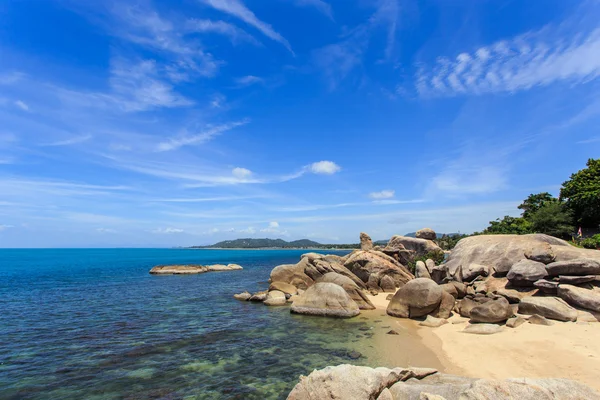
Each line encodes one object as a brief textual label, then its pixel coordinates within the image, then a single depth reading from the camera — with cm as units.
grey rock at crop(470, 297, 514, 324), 1798
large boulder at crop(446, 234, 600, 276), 2253
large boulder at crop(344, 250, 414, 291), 3438
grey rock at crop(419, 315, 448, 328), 1936
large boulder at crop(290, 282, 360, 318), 2316
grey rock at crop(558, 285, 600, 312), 1711
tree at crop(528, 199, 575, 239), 4238
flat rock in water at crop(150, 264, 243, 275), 6255
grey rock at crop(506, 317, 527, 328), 1692
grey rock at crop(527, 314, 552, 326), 1662
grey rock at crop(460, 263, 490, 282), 2495
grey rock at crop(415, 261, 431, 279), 3169
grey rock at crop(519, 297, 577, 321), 1681
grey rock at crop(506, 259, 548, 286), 2091
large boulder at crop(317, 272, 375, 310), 2572
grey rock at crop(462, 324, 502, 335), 1658
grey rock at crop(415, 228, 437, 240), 4838
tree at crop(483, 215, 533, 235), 5158
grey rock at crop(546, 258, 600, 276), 1933
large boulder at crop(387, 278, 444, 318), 2111
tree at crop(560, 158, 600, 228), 4103
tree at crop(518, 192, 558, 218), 6582
